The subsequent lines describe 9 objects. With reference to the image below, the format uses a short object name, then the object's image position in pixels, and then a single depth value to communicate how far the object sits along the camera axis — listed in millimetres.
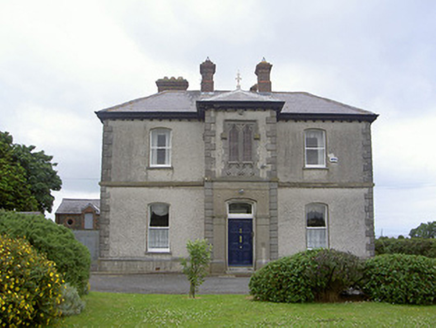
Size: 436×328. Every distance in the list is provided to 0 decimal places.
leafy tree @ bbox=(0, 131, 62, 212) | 27062
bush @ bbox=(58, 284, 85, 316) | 8984
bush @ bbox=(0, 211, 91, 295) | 9375
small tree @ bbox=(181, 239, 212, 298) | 12141
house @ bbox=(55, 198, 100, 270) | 46438
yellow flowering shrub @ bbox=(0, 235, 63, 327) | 7023
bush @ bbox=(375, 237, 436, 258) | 23469
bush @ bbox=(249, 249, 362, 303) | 10602
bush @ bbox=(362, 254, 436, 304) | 10414
